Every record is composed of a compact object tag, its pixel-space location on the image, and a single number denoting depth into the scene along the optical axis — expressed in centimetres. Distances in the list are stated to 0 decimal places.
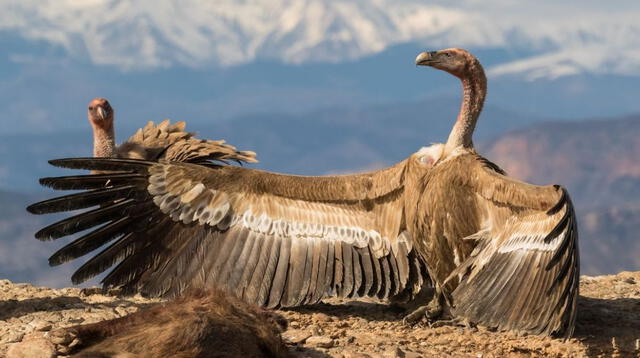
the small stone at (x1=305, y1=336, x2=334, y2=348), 1779
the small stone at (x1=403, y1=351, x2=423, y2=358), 1780
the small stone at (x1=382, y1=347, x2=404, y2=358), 1762
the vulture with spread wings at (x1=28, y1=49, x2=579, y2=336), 2094
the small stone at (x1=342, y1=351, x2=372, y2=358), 1717
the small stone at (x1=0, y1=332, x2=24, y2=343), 1805
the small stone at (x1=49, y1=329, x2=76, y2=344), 1454
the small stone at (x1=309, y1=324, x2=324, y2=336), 1898
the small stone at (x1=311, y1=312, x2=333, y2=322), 2112
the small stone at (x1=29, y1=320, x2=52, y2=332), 1866
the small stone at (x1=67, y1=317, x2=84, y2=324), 2000
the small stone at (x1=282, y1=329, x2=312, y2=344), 1801
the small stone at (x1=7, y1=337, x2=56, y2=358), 1493
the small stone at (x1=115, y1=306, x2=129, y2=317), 2098
